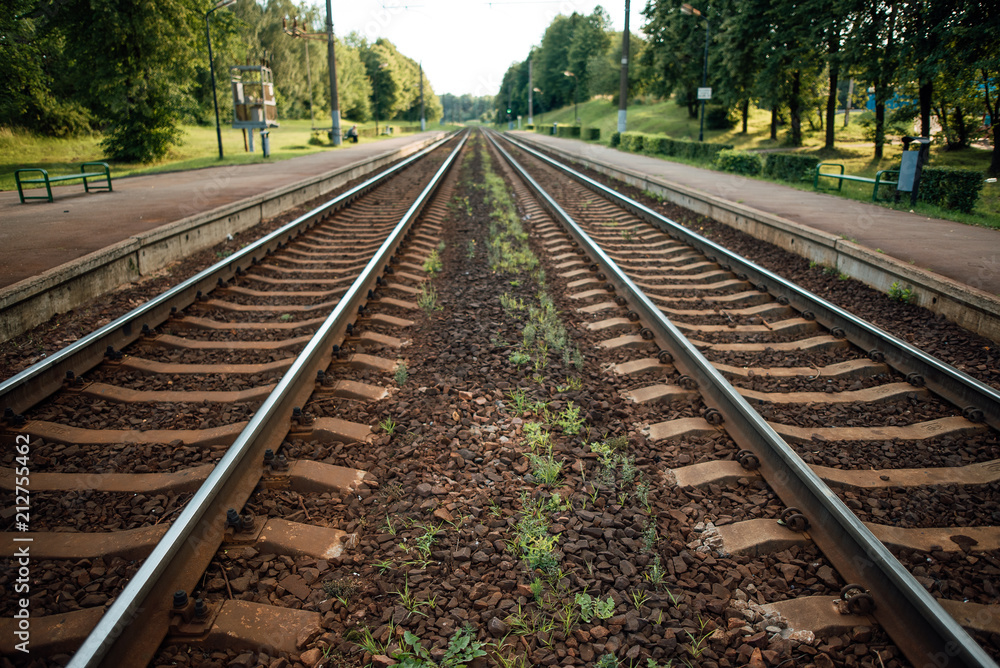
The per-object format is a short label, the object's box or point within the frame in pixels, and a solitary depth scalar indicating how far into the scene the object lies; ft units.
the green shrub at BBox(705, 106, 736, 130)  150.66
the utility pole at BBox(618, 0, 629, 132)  104.68
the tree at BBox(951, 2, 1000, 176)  52.80
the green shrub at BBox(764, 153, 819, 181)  52.49
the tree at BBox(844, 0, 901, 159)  70.44
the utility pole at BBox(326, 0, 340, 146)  84.99
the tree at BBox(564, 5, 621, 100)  284.00
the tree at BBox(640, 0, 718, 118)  146.92
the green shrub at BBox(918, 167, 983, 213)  36.50
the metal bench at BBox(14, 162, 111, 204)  37.17
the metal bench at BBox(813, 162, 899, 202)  40.88
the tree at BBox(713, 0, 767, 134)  104.47
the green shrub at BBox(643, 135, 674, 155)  89.30
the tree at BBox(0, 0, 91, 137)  54.13
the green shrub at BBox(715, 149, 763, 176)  60.34
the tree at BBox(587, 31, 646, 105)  228.84
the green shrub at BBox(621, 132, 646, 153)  98.94
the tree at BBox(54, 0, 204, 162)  68.54
